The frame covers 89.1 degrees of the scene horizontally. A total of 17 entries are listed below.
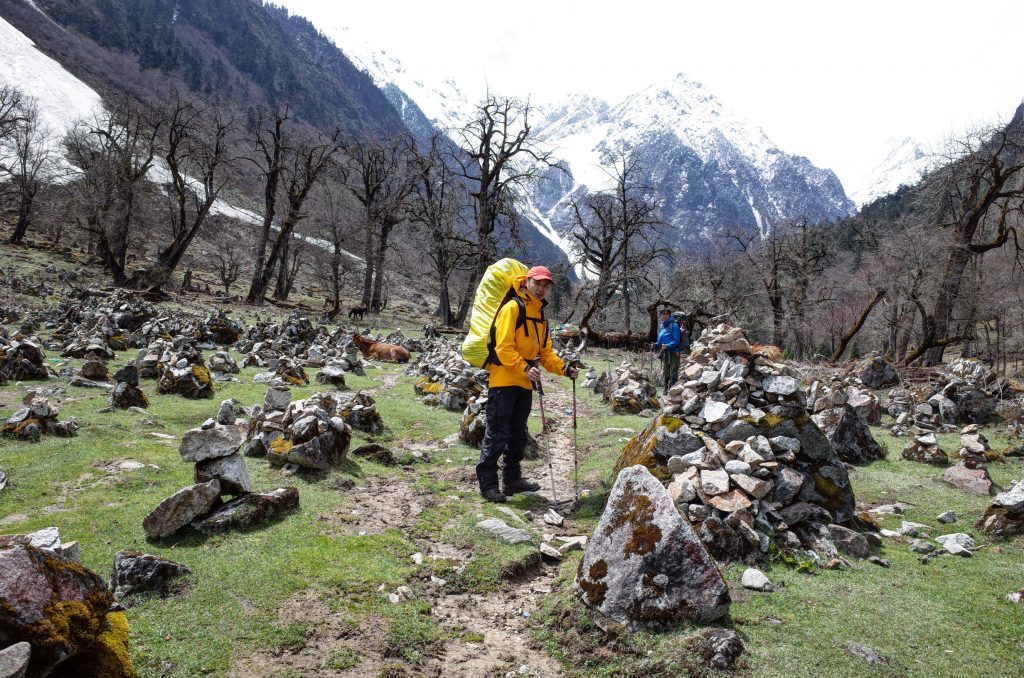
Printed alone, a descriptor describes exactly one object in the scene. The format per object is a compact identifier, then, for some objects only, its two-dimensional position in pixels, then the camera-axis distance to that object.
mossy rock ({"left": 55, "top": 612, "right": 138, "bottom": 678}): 2.91
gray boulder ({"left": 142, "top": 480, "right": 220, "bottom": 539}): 4.80
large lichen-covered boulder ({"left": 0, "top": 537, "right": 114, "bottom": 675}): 2.58
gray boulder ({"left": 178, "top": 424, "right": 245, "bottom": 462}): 5.52
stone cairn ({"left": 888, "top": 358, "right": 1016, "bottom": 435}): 11.48
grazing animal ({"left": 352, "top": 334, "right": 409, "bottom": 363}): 20.23
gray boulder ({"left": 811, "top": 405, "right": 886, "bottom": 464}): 9.07
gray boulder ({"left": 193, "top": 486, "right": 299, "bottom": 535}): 5.00
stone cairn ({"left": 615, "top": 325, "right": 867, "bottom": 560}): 5.15
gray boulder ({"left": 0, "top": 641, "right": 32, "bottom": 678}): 2.35
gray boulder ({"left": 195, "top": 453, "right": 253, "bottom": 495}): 5.46
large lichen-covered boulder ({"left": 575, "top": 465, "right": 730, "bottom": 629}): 3.91
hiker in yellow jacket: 6.56
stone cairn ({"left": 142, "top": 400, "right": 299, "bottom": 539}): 4.88
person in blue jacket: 14.39
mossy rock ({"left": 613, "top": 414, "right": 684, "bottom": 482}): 6.08
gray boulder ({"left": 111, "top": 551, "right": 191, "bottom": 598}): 3.91
